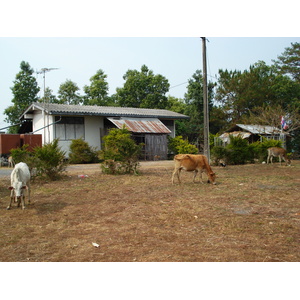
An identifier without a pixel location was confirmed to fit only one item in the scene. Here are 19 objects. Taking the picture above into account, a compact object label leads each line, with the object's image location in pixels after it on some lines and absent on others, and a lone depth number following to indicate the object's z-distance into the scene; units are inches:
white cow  307.8
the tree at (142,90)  1573.6
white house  947.3
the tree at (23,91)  1333.7
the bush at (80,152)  901.2
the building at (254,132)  1127.7
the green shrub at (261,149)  833.5
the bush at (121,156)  550.9
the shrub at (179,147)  990.4
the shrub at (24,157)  481.7
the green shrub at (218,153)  750.5
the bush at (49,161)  490.3
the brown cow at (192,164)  455.8
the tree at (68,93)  1524.4
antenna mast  929.4
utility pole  653.9
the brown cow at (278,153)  764.6
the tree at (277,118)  1183.6
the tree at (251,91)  1440.7
